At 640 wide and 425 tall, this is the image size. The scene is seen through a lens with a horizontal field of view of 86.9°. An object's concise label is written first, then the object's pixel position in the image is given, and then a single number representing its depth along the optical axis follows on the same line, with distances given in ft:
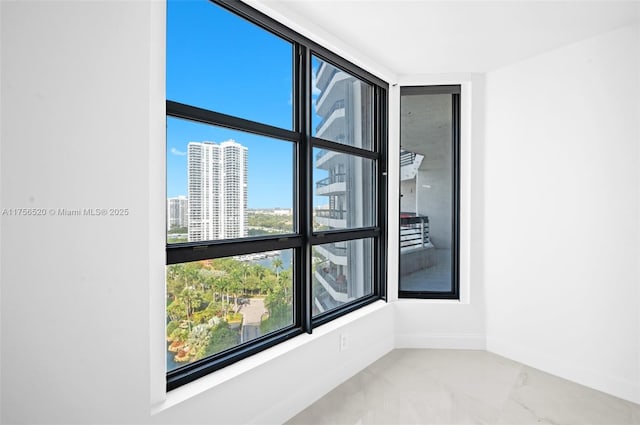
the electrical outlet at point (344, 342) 7.68
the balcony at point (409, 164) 10.11
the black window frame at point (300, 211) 5.41
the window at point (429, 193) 10.02
